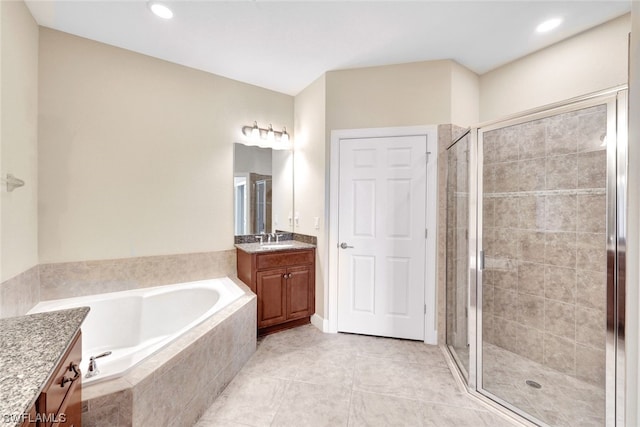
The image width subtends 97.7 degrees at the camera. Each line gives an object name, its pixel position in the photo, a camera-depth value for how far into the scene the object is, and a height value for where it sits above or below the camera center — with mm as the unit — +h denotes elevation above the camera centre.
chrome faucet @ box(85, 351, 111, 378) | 1324 -767
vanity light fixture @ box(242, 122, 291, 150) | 3158 +882
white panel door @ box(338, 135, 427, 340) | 2689 -228
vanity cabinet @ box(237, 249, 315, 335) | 2709 -722
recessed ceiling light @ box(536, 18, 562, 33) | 2079 +1441
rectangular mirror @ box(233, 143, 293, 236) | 3133 +272
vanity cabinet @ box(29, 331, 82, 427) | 755 -566
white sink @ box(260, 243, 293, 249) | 2889 -356
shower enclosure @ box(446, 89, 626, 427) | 1913 -392
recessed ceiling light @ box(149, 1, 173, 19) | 1937 +1436
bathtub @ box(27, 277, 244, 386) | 2162 -846
